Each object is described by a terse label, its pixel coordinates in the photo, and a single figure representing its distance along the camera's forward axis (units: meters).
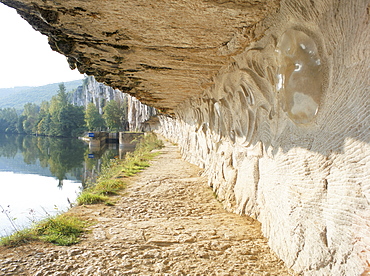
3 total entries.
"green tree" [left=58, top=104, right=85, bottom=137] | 46.56
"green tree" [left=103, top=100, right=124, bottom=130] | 41.25
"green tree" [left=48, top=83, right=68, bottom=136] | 47.28
